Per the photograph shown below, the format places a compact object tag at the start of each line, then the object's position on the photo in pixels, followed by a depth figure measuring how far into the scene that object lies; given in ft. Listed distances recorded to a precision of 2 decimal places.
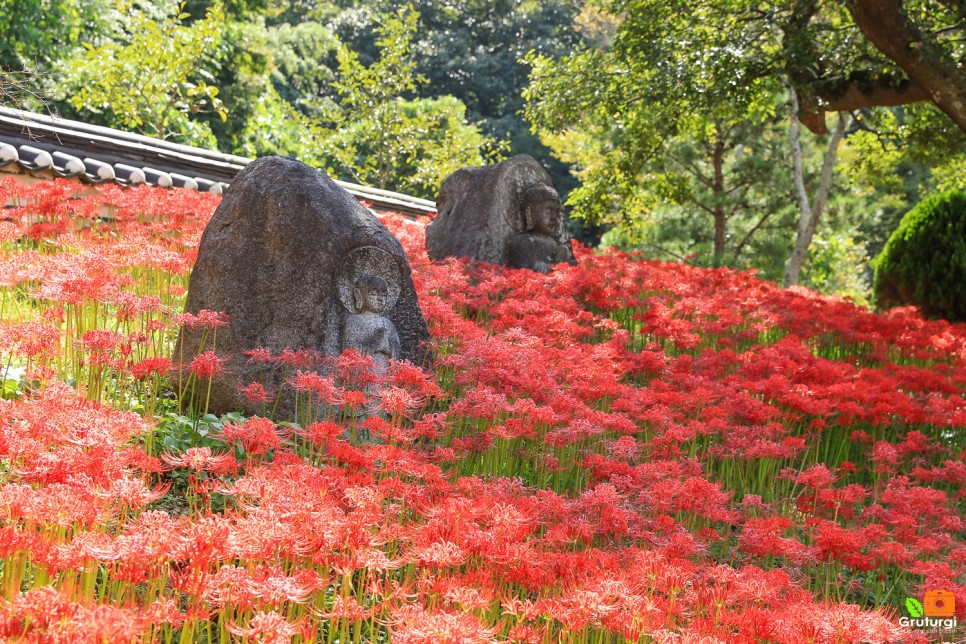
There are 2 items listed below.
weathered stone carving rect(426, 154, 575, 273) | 30.22
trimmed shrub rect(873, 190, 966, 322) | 37.88
